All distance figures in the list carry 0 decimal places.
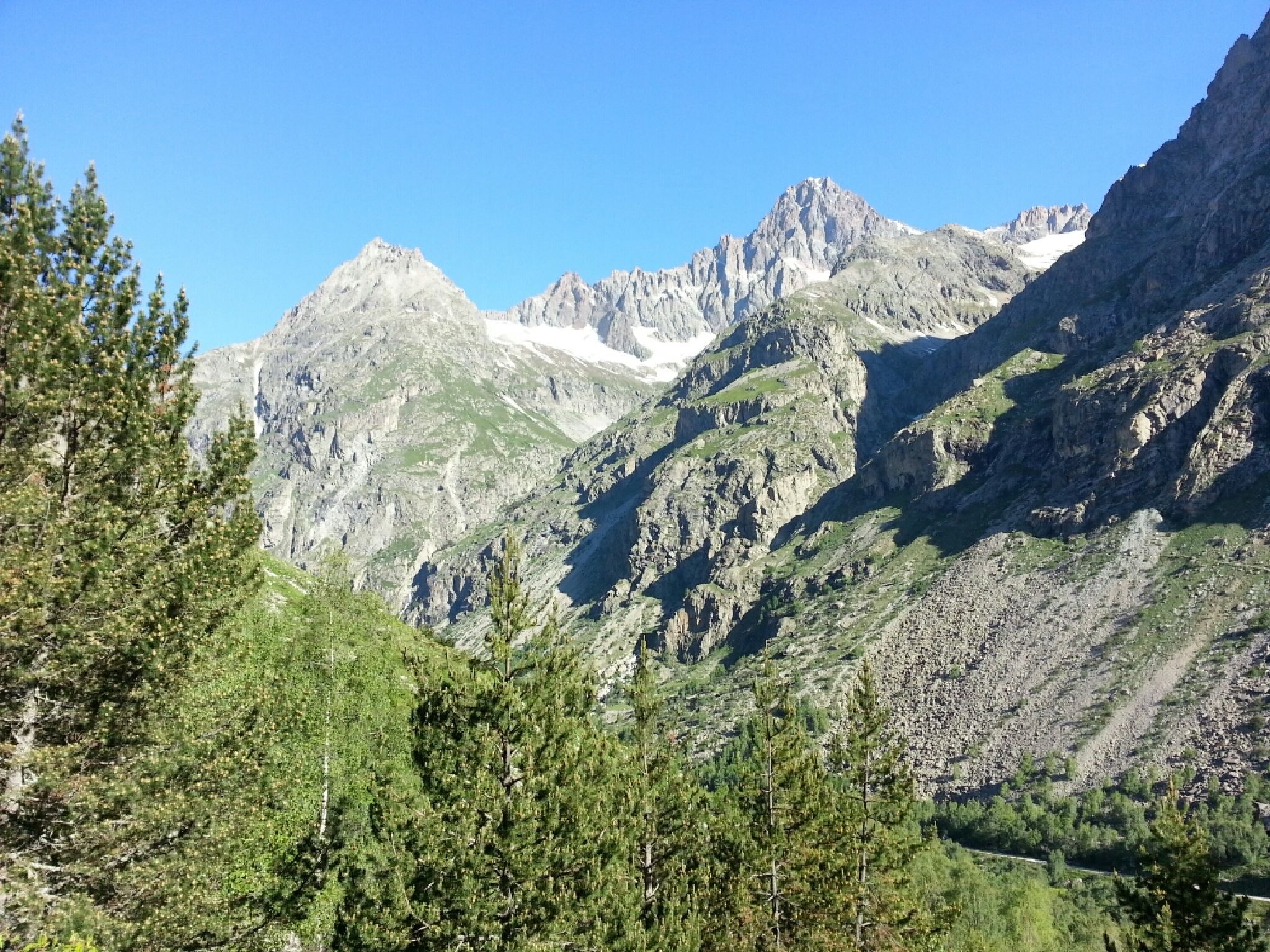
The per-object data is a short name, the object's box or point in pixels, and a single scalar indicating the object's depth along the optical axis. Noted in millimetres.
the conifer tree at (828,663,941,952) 26672
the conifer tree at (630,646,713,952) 22453
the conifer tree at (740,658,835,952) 25406
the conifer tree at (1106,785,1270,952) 23875
